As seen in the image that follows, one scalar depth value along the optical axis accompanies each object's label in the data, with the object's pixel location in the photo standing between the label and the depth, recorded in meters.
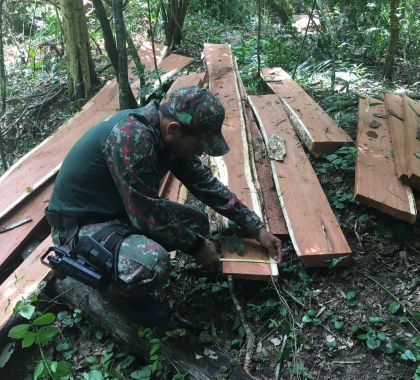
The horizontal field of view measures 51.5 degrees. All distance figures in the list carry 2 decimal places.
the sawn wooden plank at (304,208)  2.75
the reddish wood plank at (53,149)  4.26
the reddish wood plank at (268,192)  3.04
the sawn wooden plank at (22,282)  2.86
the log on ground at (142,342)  2.40
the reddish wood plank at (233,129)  3.14
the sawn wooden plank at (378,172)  2.87
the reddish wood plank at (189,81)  5.18
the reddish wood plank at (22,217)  3.52
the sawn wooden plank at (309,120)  3.65
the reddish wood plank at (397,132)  3.14
